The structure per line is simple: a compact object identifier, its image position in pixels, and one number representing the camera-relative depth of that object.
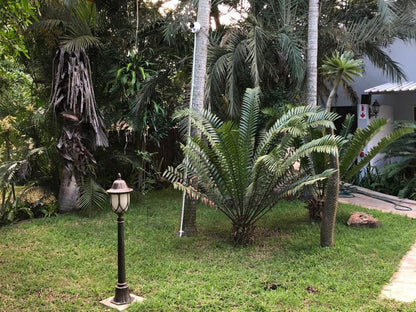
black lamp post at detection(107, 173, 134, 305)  3.93
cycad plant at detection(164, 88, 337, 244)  5.28
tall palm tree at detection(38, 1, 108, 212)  7.29
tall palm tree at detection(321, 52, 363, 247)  4.84
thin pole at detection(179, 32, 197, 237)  5.73
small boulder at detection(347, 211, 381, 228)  6.46
